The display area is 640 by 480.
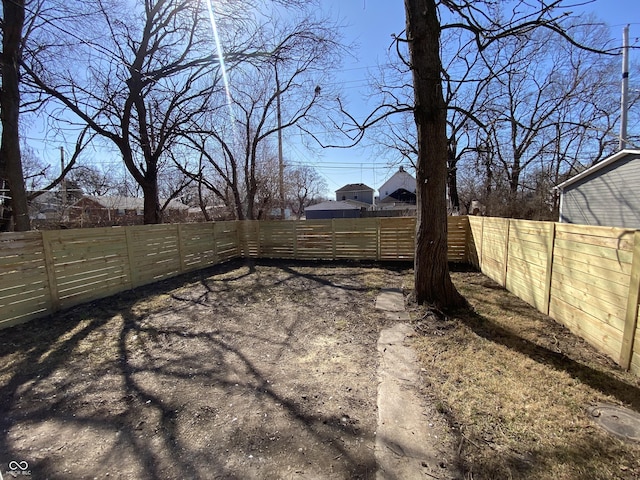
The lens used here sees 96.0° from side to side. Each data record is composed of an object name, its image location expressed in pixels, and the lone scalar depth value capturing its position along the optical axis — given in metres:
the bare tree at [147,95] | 7.57
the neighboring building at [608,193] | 8.61
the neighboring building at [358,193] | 51.00
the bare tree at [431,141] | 4.12
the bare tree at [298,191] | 28.20
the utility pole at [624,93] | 10.30
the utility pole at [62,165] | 9.28
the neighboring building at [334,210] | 32.54
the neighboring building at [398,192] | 42.97
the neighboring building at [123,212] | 15.52
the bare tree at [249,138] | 11.23
